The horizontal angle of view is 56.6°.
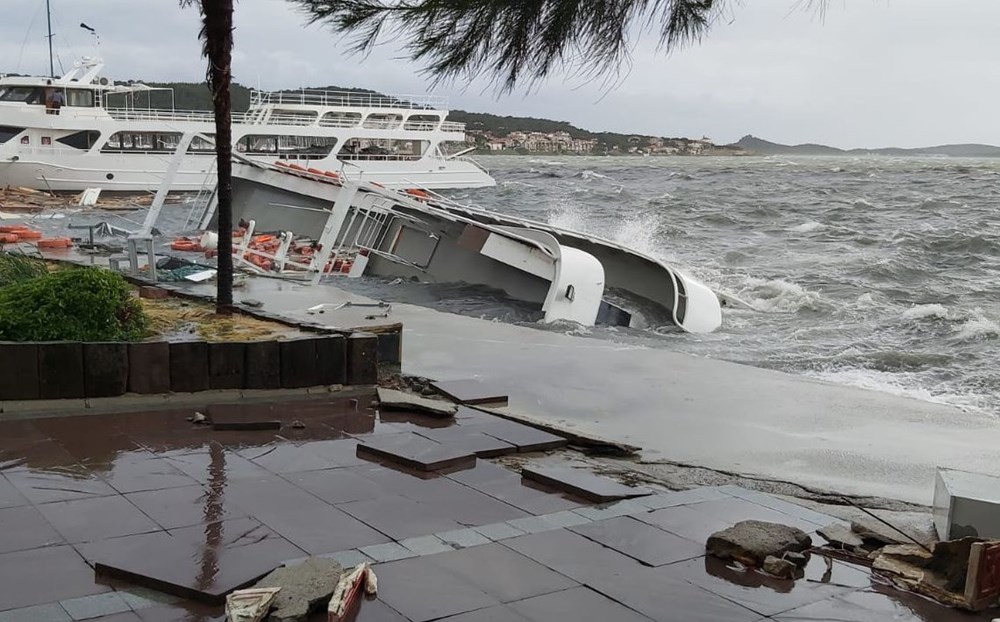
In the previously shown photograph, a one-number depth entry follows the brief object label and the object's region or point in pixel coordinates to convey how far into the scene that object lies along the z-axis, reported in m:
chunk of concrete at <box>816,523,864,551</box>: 4.59
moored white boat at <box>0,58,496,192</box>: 42.59
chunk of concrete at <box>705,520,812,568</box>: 4.29
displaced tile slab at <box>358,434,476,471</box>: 5.57
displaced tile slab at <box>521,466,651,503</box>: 5.13
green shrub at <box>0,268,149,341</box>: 6.36
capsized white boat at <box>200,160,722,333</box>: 16.31
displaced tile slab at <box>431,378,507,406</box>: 7.46
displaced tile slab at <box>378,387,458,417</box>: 6.82
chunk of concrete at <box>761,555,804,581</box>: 4.18
